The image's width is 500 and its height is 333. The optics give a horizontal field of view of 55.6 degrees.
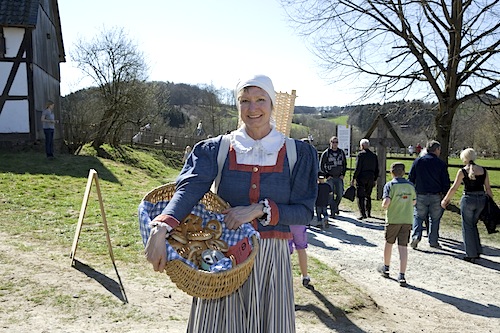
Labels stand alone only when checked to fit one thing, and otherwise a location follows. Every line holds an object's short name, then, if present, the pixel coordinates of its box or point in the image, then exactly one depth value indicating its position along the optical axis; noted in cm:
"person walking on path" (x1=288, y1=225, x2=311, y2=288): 545
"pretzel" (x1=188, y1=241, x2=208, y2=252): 243
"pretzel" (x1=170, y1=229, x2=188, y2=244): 235
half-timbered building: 1503
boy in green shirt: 619
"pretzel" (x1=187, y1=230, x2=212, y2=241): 247
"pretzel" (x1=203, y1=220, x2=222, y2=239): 249
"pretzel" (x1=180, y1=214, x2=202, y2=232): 249
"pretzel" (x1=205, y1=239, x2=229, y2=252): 246
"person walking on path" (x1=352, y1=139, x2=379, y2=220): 1047
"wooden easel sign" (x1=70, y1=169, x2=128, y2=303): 553
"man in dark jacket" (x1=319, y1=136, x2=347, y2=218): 1023
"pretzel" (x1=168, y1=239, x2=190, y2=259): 237
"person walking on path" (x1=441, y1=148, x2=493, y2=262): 722
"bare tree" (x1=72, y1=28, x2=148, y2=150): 2436
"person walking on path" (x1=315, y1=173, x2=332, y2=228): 865
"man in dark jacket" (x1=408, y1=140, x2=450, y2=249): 816
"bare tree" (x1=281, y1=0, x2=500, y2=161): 1194
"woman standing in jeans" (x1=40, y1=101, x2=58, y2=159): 1299
